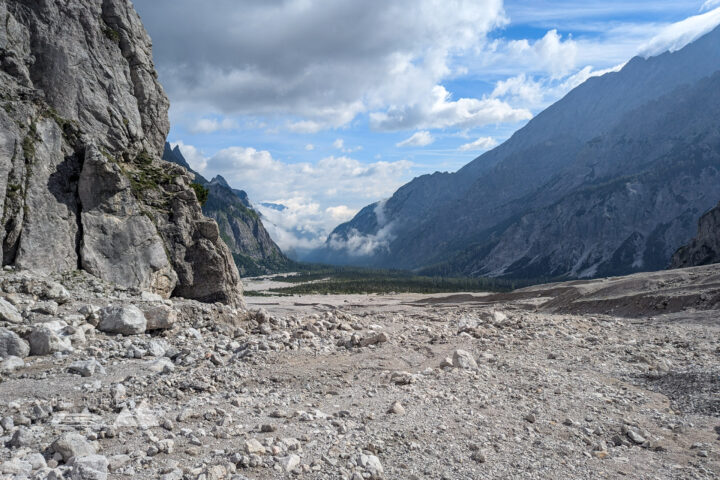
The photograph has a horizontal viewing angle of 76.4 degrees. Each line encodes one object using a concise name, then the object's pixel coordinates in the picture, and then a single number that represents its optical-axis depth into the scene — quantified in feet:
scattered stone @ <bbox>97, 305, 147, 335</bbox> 46.73
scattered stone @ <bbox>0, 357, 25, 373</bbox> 34.78
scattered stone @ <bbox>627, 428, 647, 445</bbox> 30.22
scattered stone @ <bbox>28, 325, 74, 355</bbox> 39.29
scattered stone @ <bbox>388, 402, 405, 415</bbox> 31.83
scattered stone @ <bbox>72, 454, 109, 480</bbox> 20.62
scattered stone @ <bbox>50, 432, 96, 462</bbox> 22.48
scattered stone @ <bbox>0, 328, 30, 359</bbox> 37.68
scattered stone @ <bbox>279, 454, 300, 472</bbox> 23.39
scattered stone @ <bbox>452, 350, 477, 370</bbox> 43.29
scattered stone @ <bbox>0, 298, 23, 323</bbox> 43.29
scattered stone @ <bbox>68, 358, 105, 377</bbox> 35.47
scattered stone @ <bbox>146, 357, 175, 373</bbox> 36.94
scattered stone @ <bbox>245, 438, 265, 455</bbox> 24.26
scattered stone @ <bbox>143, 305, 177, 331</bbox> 49.65
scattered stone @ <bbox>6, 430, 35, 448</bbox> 23.54
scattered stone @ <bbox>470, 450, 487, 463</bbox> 26.09
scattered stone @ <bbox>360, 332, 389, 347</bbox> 50.70
